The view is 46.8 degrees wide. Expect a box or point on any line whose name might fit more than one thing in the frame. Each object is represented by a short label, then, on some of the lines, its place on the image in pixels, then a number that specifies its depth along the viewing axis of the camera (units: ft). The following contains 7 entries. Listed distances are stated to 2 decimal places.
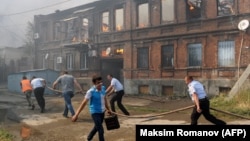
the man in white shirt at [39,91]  42.39
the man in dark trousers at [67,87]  35.68
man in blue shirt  21.80
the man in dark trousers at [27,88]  46.55
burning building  56.44
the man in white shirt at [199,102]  23.76
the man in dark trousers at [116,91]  35.45
